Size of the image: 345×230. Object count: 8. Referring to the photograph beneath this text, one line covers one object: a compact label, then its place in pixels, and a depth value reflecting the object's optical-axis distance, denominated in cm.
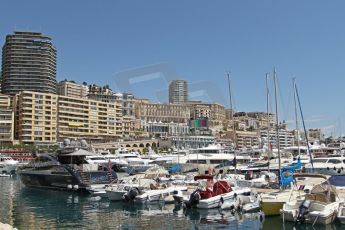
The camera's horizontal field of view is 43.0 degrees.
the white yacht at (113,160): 7149
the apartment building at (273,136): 17472
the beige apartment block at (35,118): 14550
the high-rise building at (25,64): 18488
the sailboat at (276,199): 2575
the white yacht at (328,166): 5542
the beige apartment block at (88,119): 15512
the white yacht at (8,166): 8512
